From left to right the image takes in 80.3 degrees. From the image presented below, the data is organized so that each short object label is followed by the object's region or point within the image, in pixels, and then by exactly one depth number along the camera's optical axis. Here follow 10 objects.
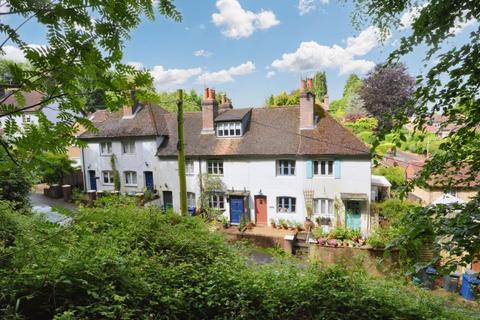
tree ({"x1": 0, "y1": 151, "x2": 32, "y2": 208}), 10.26
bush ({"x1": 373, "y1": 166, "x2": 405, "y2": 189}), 23.75
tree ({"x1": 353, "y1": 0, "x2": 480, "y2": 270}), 2.78
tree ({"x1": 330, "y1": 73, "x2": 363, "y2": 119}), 62.18
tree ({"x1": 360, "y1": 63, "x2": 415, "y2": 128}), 30.91
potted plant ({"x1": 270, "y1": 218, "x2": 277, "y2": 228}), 18.52
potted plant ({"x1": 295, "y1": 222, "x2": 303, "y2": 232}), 17.73
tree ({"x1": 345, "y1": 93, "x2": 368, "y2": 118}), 44.79
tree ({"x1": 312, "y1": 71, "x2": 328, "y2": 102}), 69.12
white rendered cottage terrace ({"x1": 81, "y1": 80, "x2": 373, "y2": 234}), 17.25
